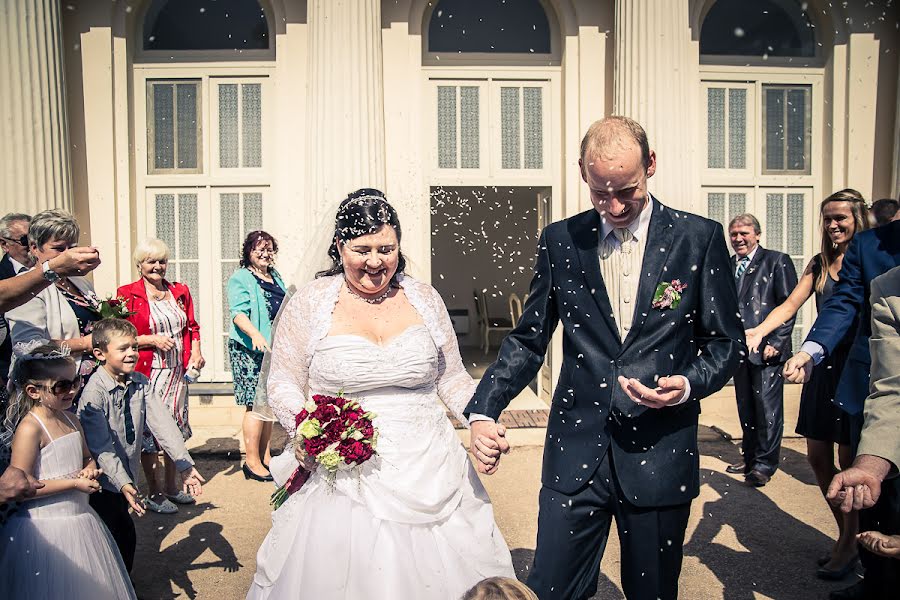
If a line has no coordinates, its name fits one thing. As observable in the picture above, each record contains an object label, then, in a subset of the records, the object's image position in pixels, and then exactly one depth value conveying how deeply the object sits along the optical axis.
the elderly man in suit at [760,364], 6.21
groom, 2.73
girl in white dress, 3.29
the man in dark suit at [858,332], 3.23
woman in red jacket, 5.72
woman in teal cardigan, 6.50
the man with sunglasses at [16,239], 4.87
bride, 2.93
